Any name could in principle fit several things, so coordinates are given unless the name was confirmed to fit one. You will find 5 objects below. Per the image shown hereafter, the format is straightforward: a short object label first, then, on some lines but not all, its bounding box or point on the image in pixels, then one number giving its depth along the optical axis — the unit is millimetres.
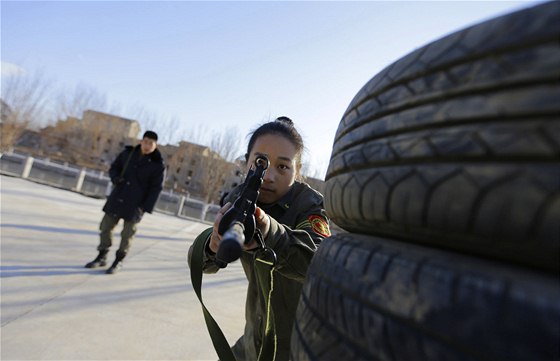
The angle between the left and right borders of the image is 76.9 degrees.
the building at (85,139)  41875
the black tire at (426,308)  384
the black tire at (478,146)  408
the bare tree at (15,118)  23214
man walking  4129
